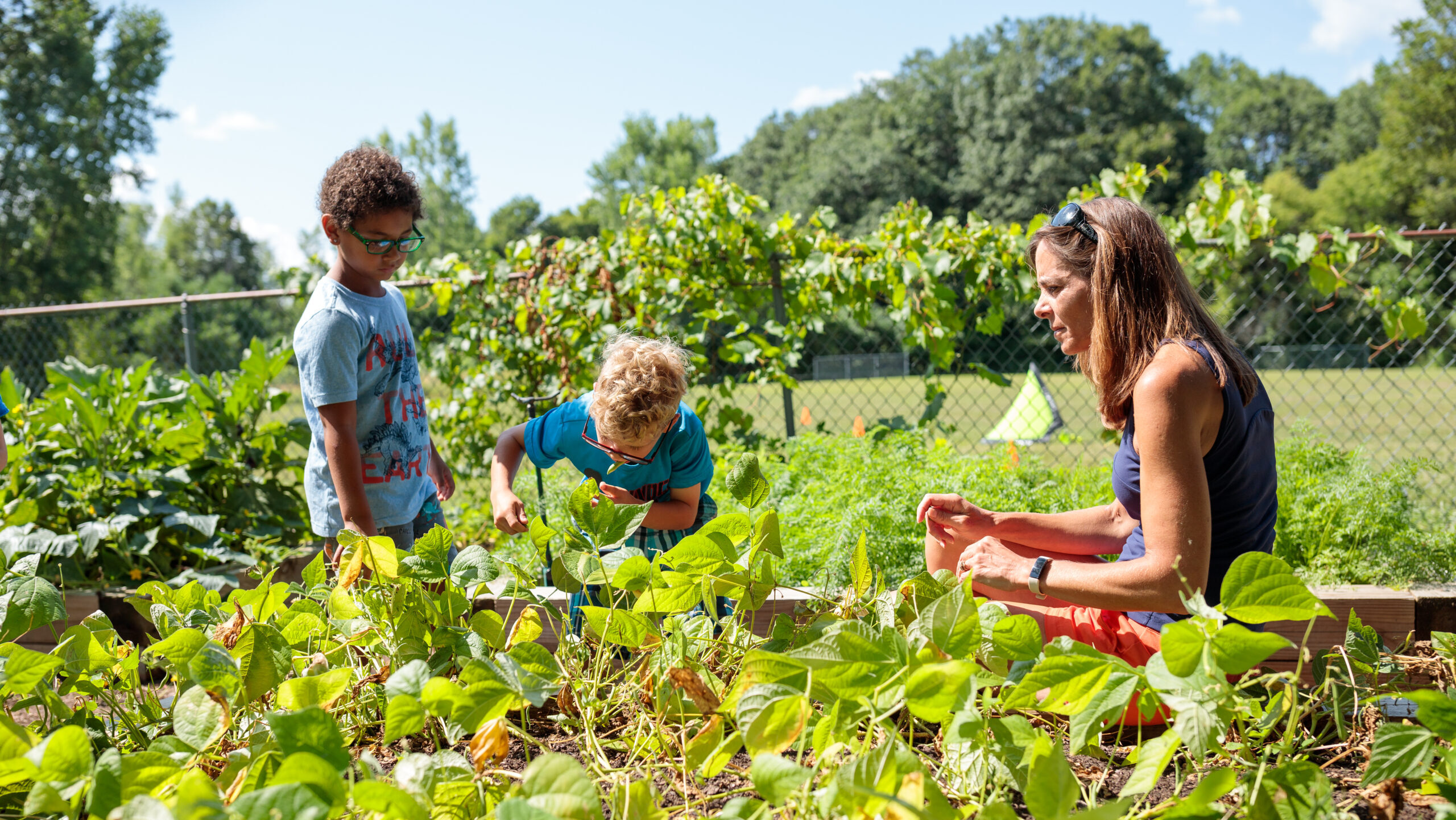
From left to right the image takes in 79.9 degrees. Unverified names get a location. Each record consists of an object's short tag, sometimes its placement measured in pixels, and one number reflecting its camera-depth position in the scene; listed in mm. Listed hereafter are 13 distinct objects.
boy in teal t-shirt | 2004
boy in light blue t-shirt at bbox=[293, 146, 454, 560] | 2051
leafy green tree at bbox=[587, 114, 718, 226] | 48875
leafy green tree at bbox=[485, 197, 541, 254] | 55094
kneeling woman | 1392
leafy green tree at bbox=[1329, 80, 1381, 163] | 38469
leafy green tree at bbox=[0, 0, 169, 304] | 24516
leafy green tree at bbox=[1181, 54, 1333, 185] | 43281
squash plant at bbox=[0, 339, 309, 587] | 3160
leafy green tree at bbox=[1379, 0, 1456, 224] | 26844
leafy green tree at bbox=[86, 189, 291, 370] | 41688
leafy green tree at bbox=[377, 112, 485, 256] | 43844
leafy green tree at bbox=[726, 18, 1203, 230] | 36469
